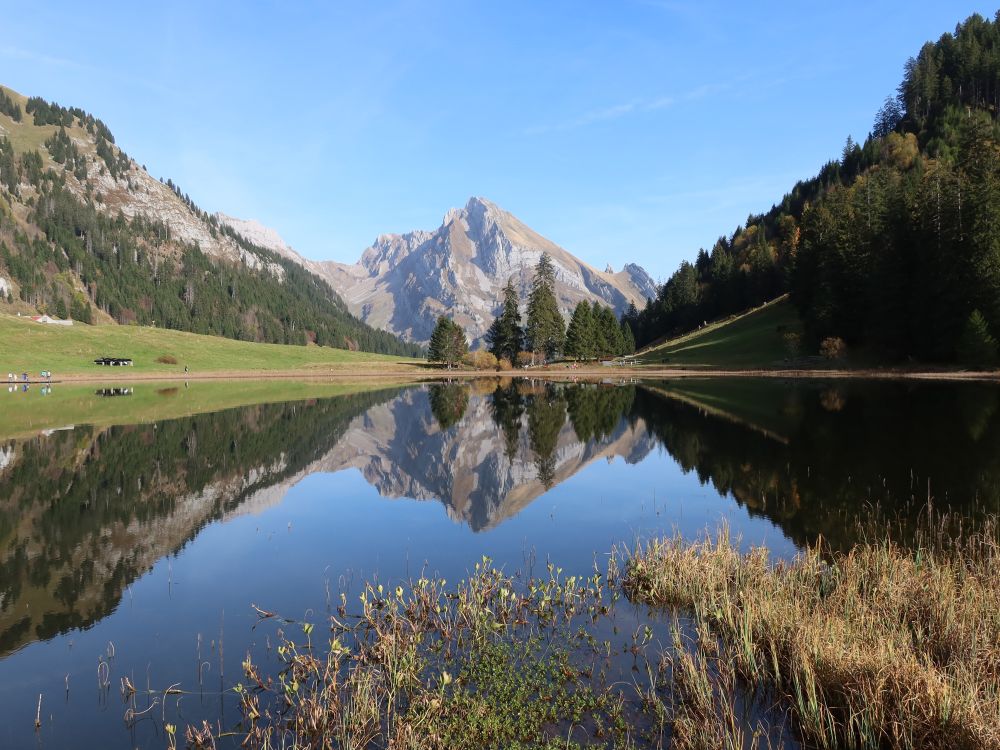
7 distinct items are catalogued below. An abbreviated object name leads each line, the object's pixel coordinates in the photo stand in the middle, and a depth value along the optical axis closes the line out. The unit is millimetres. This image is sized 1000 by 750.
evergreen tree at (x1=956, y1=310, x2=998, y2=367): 62531
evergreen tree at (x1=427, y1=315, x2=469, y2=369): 135250
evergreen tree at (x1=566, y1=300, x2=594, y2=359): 126500
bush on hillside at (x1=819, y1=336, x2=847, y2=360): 82562
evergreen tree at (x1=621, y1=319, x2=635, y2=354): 165375
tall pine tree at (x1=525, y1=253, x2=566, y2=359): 125812
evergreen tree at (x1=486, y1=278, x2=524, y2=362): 124500
